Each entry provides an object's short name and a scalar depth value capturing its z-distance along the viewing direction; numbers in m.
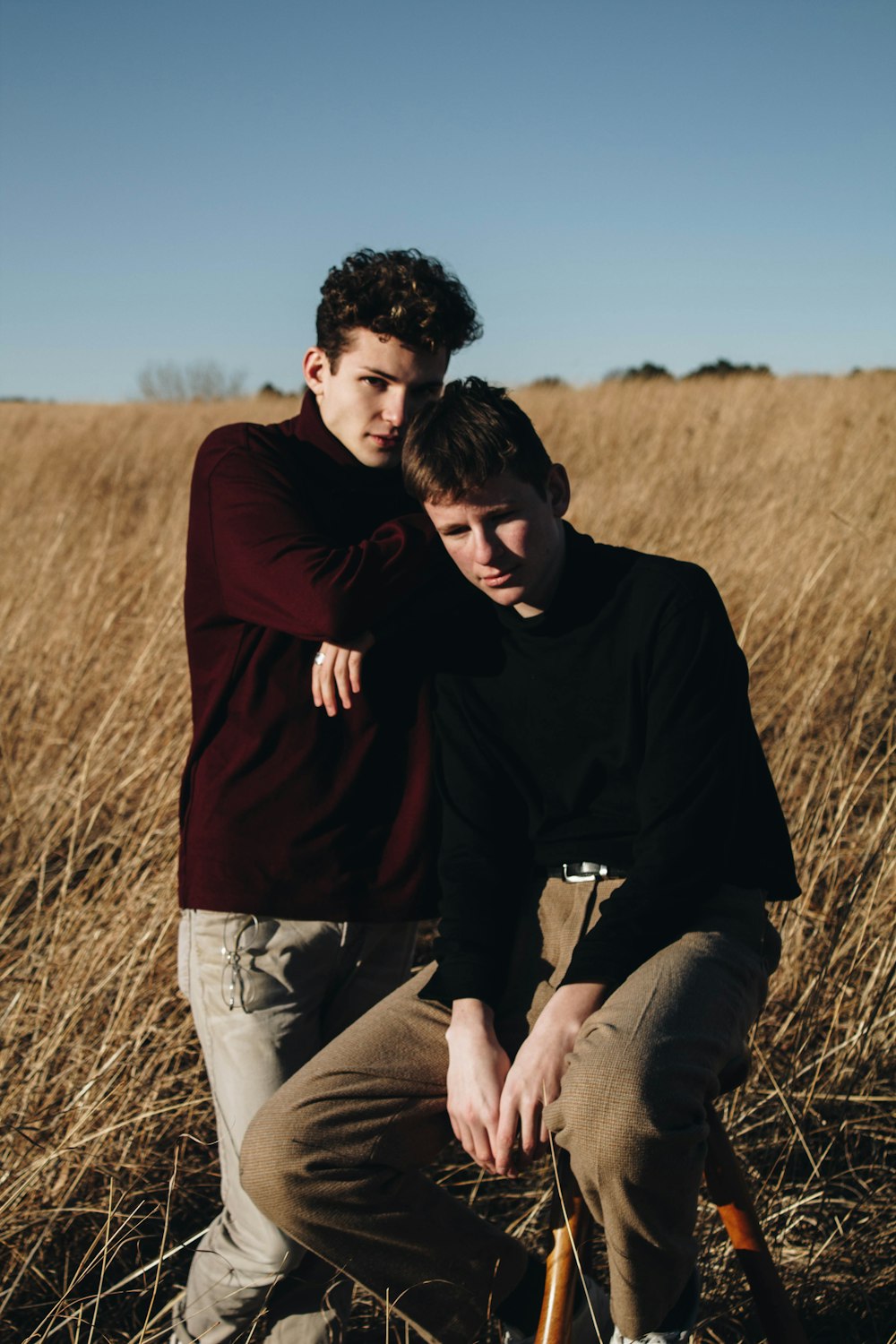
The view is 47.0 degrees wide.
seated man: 1.41
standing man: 1.80
